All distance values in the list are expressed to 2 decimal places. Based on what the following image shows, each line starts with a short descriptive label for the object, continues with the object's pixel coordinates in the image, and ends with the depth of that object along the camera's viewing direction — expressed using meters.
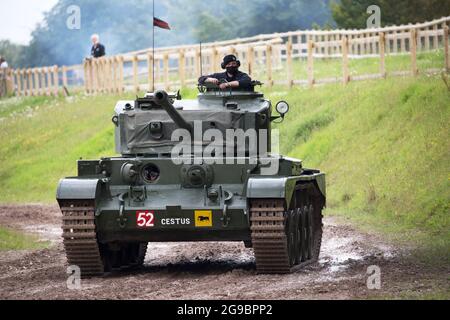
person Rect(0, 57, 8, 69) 55.66
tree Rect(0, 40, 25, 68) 69.00
